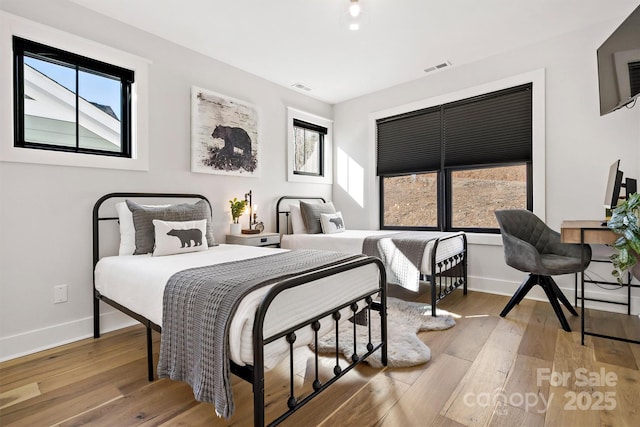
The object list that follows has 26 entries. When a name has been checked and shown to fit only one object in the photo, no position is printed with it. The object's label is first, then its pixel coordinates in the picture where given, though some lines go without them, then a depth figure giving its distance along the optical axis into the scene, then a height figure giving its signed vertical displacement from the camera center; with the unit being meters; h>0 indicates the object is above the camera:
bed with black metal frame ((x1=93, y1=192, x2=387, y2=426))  1.19 -0.50
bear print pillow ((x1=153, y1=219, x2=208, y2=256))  2.39 -0.17
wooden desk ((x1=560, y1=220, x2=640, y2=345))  2.06 -0.14
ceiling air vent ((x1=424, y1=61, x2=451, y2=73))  3.68 +1.71
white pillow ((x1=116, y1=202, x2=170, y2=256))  2.47 -0.12
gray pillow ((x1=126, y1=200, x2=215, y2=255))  2.45 -0.01
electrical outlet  2.41 -0.59
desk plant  1.85 -0.10
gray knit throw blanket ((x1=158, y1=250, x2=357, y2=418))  1.21 -0.45
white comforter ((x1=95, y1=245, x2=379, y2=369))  1.23 -0.39
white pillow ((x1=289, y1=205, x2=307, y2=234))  3.98 -0.10
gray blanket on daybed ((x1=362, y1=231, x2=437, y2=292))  2.84 -0.37
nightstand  3.37 -0.26
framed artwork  3.28 +0.87
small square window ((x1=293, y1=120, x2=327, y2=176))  4.57 +0.98
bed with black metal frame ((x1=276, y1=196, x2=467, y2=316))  2.82 -0.36
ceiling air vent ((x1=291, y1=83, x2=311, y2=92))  4.24 +1.71
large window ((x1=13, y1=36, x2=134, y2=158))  2.32 +0.90
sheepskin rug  2.01 -0.88
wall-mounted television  2.20 +1.09
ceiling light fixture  2.28 +1.42
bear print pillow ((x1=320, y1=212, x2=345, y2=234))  3.85 -0.11
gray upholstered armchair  2.55 -0.35
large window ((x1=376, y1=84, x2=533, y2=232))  3.48 +0.62
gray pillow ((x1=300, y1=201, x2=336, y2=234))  3.88 -0.02
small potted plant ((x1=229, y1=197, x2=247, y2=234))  3.49 +0.01
